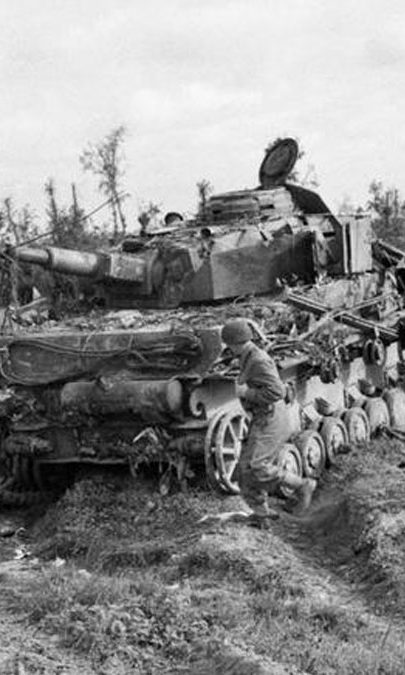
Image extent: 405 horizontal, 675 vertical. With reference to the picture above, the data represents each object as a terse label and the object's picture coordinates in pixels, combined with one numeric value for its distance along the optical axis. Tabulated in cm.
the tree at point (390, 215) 4166
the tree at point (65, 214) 3419
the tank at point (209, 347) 963
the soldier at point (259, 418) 863
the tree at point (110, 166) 4769
